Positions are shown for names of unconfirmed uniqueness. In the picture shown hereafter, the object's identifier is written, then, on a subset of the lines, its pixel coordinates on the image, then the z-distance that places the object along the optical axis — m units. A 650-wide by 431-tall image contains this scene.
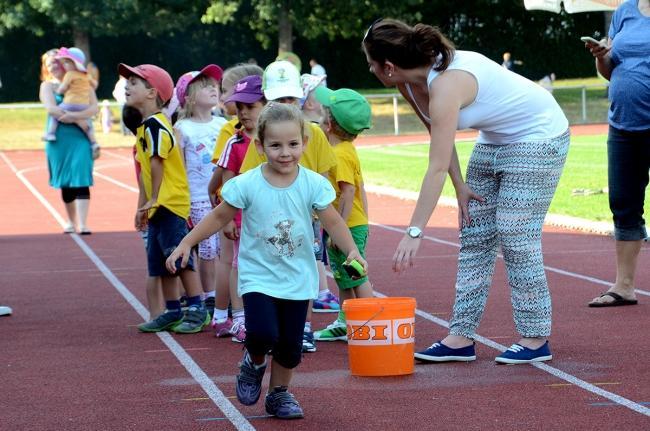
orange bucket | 9.21
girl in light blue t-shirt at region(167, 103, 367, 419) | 8.02
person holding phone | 11.99
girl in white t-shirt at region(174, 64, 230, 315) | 12.39
